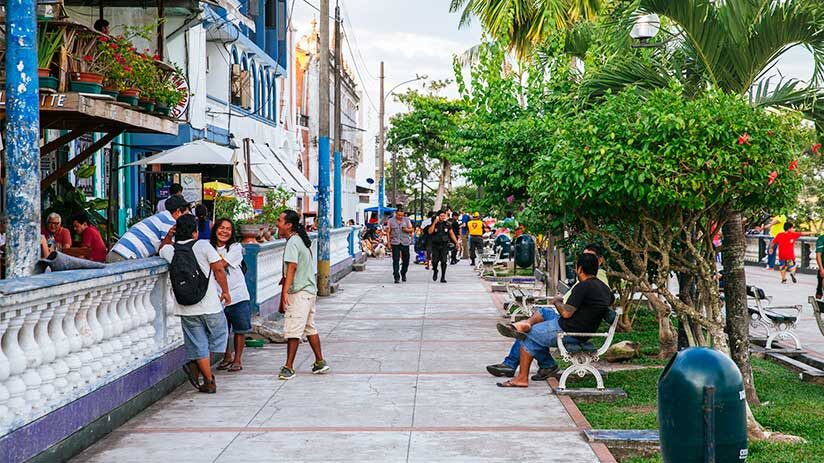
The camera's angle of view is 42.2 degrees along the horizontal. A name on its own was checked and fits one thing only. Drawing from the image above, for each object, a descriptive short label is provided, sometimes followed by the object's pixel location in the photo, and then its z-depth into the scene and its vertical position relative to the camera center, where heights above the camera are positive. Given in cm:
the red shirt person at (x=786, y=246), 2657 -98
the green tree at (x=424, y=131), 6284 +484
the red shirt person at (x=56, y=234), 1294 -27
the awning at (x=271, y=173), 2608 +100
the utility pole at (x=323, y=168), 2142 +89
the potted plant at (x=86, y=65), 1108 +155
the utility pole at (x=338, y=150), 2848 +178
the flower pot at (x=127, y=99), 1226 +131
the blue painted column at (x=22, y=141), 783 +53
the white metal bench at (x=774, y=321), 1313 -142
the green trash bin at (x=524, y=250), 2947 -113
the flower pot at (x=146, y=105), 1303 +132
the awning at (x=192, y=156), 1680 +90
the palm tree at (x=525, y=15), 2462 +465
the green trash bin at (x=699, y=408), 539 -103
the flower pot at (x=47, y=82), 1062 +131
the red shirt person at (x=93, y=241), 1309 -35
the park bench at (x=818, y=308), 1062 -101
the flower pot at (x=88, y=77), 1110 +142
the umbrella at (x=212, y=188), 2052 +46
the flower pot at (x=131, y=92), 1227 +139
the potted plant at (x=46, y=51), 1048 +159
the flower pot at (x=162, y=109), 1353 +131
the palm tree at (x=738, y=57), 977 +149
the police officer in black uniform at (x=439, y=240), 2588 -73
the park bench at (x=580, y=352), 1006 -136
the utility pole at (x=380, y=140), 4987 +328
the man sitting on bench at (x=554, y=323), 1014 -111
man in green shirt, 1086 -76
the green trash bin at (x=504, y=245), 3369 -112
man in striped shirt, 1070 -23
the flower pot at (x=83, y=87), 1105 +132
